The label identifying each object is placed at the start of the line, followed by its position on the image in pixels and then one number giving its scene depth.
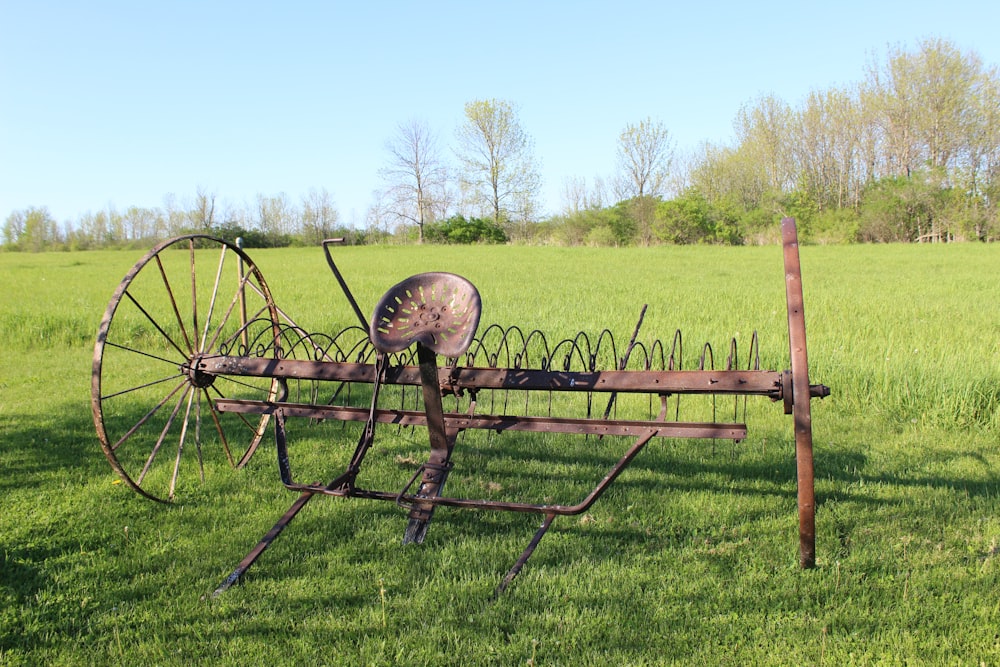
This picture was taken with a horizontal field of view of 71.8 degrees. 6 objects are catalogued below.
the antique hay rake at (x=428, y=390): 2.67
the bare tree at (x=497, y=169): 50.25
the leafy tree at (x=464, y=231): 43.62
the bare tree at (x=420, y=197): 49.09
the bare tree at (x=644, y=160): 48.91
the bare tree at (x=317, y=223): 43.86
